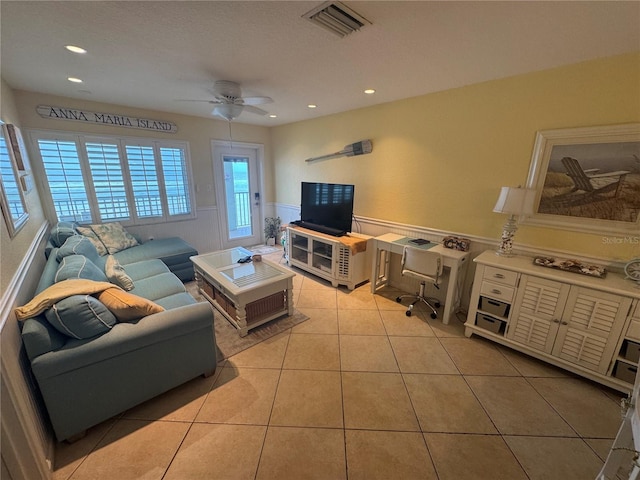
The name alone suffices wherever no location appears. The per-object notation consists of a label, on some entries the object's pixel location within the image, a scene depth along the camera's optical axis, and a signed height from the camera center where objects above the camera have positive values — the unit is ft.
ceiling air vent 4.60 +2.92
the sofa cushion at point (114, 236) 11.06 -2.66
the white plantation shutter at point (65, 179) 10.36 -0.21
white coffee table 7.94 -3.53
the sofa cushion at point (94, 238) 10.56 -2.59
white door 15.25 -1.04
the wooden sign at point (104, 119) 10.10 +2.35
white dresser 5.80 -3.31
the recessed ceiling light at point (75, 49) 6.02 +2.90
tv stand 10.96 -3.42
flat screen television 11.35 -1.32
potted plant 17.46 -3.30
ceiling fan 8.03 +2.37
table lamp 7.05 -0.63
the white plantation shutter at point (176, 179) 13.23 -0.21
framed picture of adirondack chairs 6.22 +0.08
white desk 8.41 -3.01
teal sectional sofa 4.50 -3.21
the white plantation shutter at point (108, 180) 11.37 -0.25
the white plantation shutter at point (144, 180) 12.33 -0.24
